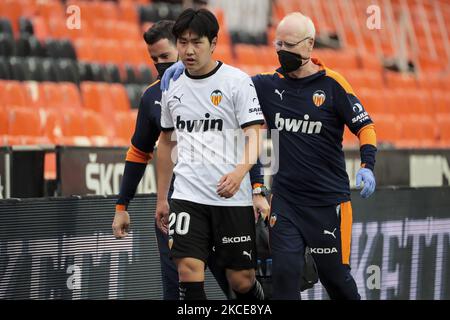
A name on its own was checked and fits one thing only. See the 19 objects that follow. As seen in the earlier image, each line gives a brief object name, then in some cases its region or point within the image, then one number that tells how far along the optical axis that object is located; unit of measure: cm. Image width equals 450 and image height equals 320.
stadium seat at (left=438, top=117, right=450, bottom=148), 2192
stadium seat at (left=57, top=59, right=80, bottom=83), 1530
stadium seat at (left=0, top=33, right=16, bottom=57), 1505
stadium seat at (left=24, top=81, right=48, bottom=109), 1412
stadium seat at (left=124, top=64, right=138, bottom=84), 1650
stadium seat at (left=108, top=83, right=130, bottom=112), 1538
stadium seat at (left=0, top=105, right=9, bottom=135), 1307
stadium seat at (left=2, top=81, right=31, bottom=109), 1378
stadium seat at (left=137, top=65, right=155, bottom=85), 1669
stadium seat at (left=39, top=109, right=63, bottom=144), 1348
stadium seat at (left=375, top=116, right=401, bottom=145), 2017
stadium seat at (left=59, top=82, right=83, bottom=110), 1458
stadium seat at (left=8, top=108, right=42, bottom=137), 1317
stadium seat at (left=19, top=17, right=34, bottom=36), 1598
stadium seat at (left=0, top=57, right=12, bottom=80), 1443
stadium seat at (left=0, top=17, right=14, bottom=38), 1544
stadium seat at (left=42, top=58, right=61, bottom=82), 1494
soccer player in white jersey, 636
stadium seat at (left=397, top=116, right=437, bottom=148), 2069
